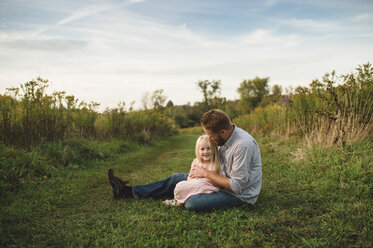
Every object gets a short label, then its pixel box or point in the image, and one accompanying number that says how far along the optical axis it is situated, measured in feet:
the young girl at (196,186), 11.35
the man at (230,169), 10.38
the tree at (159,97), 92.25
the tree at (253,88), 157.69
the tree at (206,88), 157.38
